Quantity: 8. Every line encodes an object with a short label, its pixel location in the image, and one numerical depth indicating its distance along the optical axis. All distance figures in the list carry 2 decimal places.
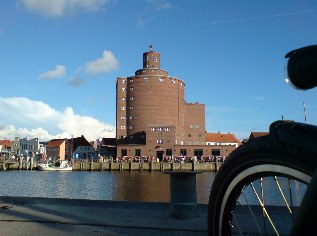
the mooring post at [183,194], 6.25
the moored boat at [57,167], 86.88
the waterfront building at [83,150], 120.00
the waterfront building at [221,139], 117.25
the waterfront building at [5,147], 125.05
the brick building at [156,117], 92.81
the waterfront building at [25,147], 122.81
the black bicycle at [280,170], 1.39
